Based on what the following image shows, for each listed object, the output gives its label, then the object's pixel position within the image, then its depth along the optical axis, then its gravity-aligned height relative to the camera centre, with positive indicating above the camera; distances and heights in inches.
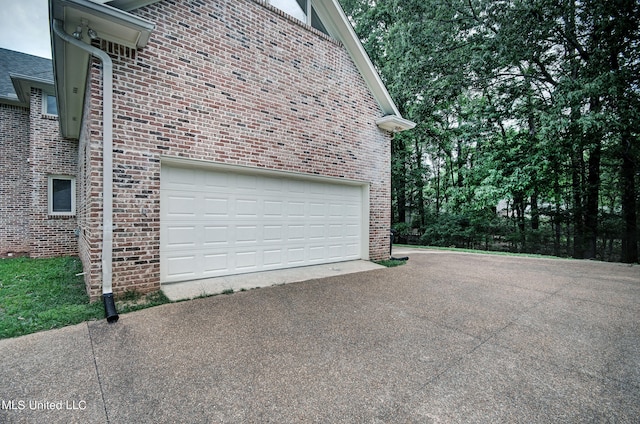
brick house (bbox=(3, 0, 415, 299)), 156.6 +55.2
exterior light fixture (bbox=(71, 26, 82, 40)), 148.9 +95.0
